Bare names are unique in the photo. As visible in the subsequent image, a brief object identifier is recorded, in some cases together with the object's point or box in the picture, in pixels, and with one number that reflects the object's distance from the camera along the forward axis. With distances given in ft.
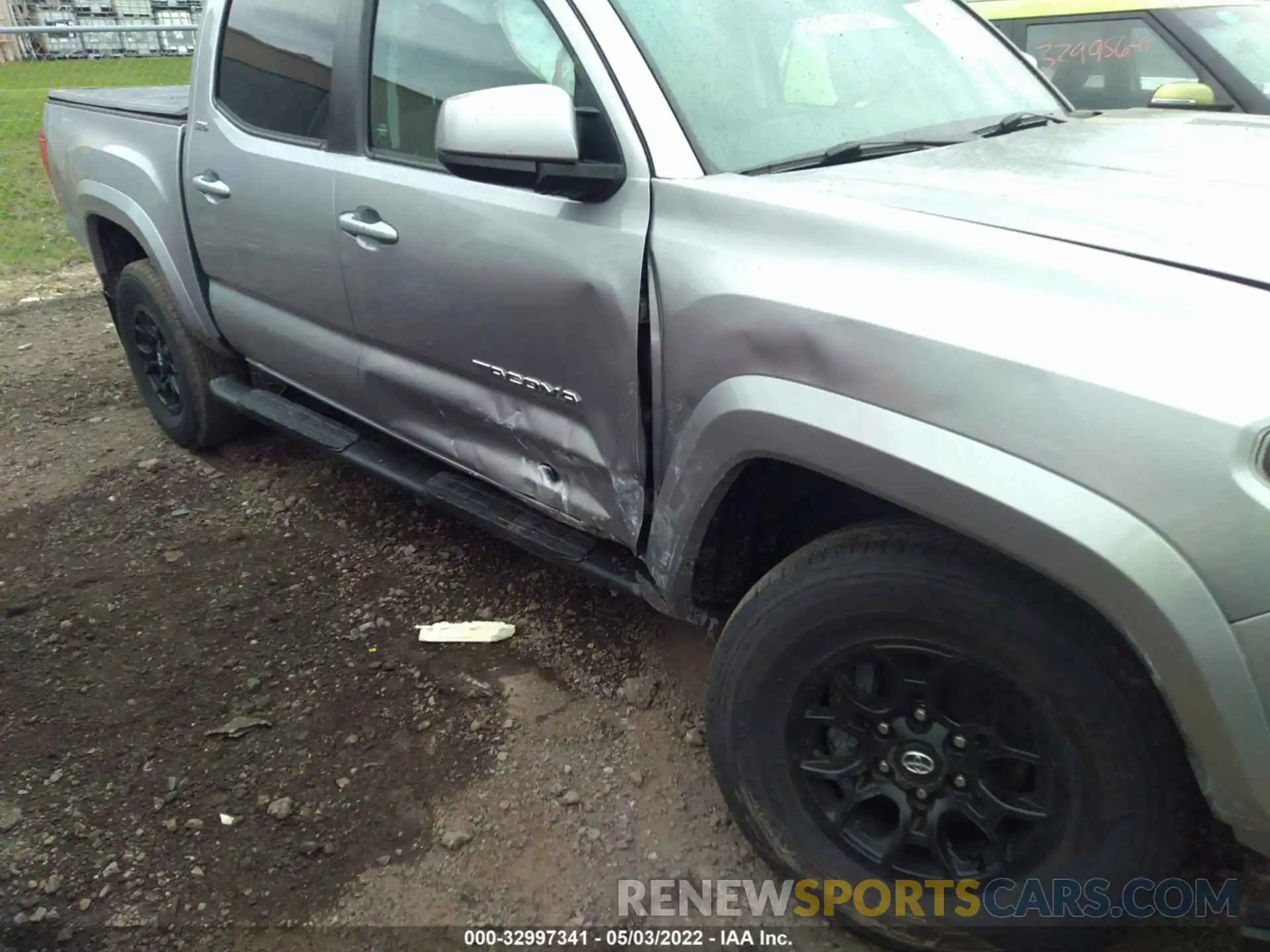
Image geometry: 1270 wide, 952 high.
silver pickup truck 4.51
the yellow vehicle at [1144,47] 14.98
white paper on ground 9.78
